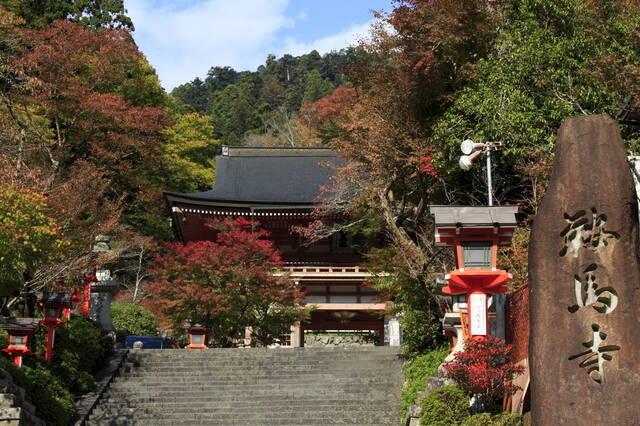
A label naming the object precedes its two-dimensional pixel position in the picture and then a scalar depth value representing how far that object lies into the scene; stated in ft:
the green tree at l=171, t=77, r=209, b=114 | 240.94
